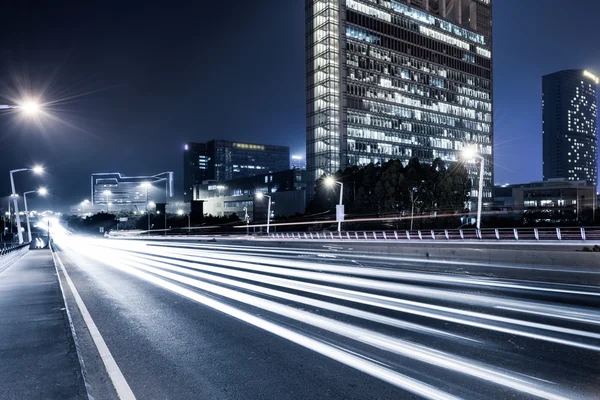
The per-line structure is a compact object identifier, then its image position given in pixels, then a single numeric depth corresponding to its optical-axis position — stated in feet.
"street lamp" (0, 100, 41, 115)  40.95
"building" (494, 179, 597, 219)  395.51
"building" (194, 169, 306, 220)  399.24
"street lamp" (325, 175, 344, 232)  148.05
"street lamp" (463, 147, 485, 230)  114.26
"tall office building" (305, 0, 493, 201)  374.43
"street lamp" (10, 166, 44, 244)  103.37
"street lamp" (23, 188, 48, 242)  143.54
